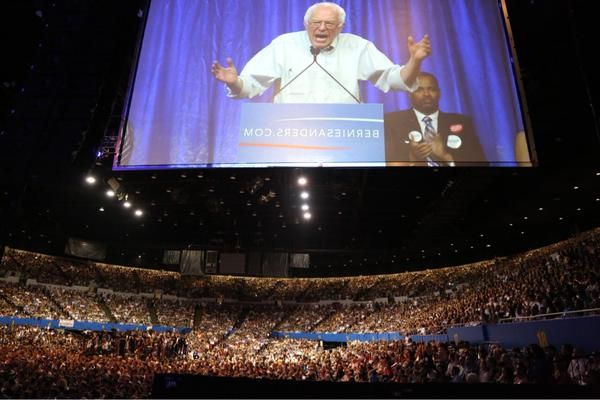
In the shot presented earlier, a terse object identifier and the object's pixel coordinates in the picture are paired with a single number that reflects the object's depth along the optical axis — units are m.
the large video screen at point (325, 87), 8.34
